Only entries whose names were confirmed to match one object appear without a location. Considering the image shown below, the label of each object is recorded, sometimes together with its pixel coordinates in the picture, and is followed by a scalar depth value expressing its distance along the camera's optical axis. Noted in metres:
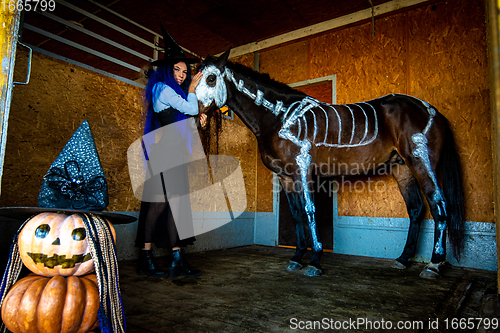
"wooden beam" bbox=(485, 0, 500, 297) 0.91
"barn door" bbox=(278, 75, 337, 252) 3.81
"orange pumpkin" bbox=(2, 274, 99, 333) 0.92
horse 2.57
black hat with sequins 1.11
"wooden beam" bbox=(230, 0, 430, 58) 3.57
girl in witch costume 2.21
